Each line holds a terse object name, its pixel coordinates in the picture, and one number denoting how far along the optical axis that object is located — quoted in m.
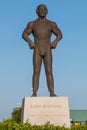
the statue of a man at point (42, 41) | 14.01
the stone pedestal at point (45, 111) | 13.37
